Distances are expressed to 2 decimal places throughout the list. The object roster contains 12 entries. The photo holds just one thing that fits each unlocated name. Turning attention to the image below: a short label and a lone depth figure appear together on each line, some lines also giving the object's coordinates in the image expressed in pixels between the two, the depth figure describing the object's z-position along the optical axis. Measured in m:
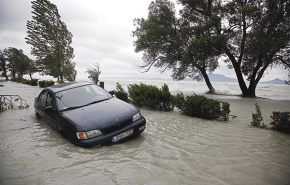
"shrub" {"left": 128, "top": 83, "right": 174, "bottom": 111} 7.21
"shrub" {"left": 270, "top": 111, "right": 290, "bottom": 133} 4.20
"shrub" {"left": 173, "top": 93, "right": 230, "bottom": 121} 5.64
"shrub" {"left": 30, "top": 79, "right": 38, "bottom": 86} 28.41
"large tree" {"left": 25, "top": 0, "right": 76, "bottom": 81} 29.14
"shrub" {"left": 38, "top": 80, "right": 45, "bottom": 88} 24.58
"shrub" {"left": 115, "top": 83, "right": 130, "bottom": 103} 8.81
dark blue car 3.27
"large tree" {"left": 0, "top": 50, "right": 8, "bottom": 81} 61.85
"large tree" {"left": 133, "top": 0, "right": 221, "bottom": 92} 14.57
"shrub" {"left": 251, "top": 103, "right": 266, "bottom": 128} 4.78
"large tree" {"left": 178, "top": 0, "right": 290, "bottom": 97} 11.41
